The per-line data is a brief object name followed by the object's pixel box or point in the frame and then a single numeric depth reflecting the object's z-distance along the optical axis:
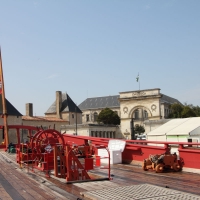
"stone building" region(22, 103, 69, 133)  63.11
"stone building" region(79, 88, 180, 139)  71.56
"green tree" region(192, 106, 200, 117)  83.44
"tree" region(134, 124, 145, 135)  75.46
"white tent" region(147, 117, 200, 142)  24.09
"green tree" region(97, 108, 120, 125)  85.44
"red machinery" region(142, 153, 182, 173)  11.36
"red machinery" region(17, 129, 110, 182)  9.88
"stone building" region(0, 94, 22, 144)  56.62
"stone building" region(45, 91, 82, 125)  73.75
